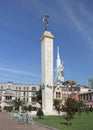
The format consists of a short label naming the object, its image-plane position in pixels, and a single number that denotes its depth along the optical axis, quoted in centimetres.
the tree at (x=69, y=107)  1118
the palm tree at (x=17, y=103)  2929
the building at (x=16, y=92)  4520
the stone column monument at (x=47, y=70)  2291
